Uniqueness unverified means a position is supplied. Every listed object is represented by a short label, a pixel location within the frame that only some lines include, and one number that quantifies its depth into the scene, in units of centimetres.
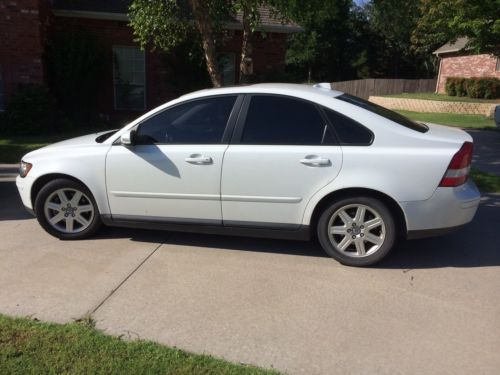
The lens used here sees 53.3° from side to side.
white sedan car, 440
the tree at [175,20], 886
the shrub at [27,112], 1193
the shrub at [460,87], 2898
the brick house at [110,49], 1208
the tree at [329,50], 4319
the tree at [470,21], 1159
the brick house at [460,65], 2894
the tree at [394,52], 4466
